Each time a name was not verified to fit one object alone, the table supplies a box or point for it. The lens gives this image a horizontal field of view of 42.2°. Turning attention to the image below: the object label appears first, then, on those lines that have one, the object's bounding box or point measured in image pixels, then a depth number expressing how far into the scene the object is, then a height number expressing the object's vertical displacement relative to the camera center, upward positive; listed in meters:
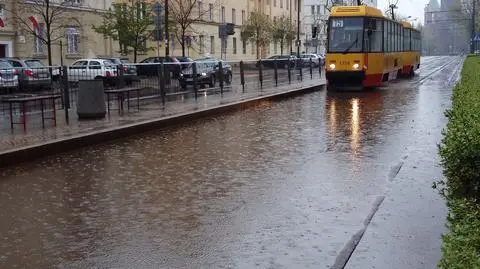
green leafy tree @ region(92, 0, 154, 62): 42.12 +3.27
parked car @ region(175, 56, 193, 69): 20.03 +0.19
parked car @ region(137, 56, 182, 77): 18.48 +0.11
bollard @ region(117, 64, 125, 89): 17.77 -0.19
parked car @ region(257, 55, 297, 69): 27.62 +0.29
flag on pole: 37.09 +3.19
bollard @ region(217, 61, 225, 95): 23.52 -0.11
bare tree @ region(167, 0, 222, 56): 44.09 +5.17
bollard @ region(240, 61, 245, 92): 25.17 -0.18
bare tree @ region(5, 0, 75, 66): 38.34 +3.76
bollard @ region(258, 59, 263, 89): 26.86 -0.16
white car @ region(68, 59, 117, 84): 16.66 +0.02
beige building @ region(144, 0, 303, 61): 58.92 +3.89
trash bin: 14.66 -0.62
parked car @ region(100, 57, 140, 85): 18.10 -0.02
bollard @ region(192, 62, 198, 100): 21.06 -0.23
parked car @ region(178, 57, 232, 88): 21.02 -0.11
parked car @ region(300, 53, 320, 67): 35.97 +0.41
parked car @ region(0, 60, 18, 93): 14.71 -0.11
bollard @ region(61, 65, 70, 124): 14.97 -0.32
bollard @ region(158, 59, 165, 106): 19.27 -0.30
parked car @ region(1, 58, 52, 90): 15.17 -0.08
